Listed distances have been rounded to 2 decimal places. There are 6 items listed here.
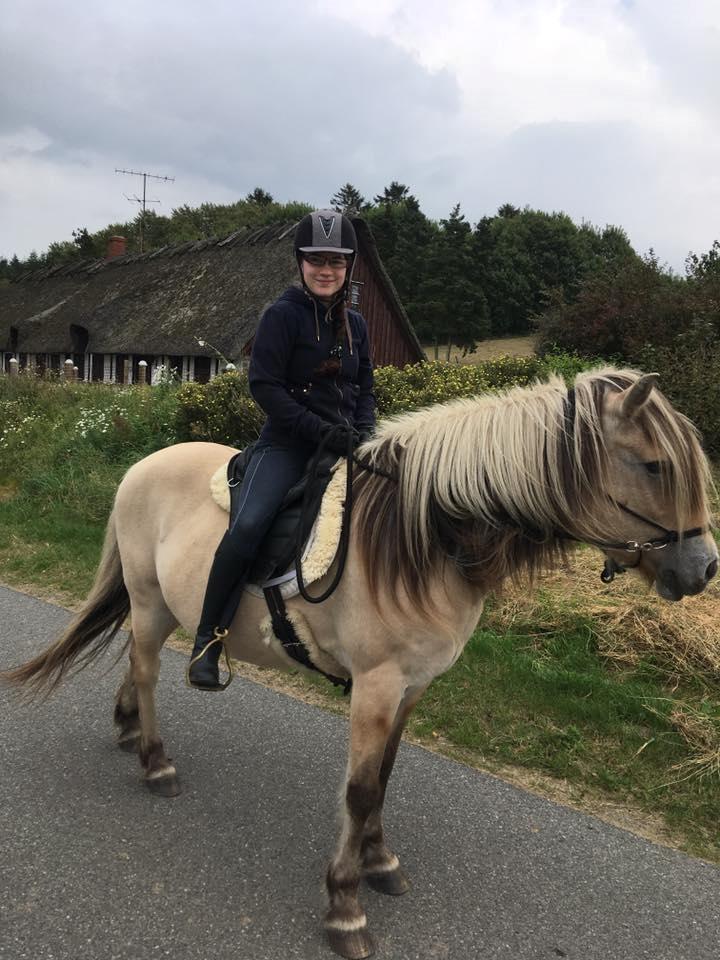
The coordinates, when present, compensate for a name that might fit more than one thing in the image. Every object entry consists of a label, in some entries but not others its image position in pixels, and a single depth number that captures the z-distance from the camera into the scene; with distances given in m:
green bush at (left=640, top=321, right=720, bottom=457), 8.53
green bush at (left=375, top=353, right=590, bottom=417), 7.74
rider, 2.60
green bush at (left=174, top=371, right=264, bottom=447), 8.60
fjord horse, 2.07
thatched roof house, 22.95
